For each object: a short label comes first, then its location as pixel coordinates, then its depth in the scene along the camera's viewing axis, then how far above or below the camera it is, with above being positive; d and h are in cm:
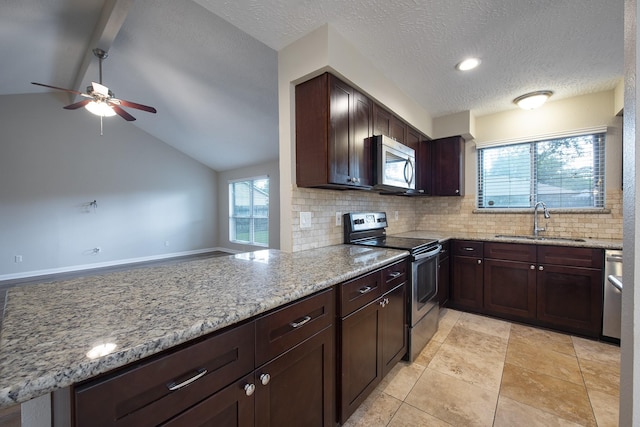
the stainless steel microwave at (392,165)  219 +41
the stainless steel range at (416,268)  202 -52
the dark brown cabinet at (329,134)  179 +56
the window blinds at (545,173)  279 +40
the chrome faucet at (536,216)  297 -12
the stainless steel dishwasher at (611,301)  223 -86
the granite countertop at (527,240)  234 -35
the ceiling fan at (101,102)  308 +142
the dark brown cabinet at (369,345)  136 -85
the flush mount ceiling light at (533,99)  271 +117
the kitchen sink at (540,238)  269 -36
